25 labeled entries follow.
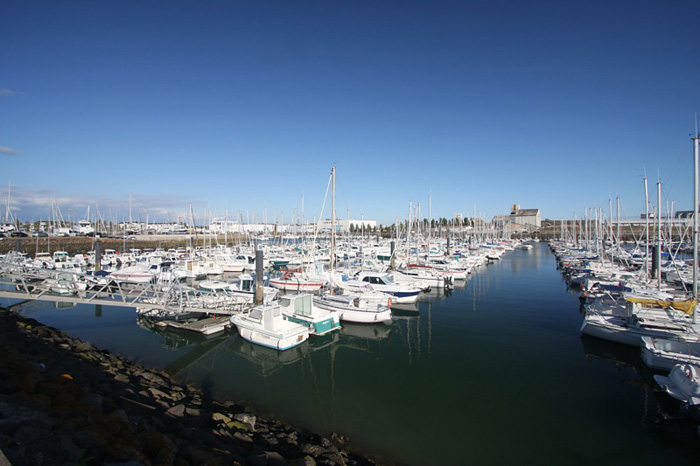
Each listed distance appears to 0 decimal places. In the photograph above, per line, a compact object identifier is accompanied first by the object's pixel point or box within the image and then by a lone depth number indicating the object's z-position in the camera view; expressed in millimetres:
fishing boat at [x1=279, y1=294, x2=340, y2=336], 20422
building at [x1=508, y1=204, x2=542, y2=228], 169125
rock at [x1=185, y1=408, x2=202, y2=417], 10562
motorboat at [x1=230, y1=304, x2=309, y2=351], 18531
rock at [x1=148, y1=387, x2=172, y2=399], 11990
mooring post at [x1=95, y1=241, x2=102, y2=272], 40781
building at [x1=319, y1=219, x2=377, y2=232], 137575
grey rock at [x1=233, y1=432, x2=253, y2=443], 9789
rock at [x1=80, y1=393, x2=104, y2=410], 8095
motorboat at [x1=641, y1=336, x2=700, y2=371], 15414
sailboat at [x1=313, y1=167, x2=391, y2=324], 23609
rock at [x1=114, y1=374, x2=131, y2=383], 12689
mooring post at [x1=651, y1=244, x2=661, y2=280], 33375
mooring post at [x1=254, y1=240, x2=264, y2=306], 25403
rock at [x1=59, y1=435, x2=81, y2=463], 5547
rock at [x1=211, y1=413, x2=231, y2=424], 10727
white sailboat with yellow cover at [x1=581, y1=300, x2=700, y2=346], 17578
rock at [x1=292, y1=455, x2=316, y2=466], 8711
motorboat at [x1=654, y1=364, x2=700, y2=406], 11789
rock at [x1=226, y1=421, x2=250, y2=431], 10539
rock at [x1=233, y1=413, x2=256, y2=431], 11016
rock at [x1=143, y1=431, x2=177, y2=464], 6605
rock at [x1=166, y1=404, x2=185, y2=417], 10266
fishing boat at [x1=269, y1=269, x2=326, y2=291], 32031
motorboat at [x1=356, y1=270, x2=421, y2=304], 29266
